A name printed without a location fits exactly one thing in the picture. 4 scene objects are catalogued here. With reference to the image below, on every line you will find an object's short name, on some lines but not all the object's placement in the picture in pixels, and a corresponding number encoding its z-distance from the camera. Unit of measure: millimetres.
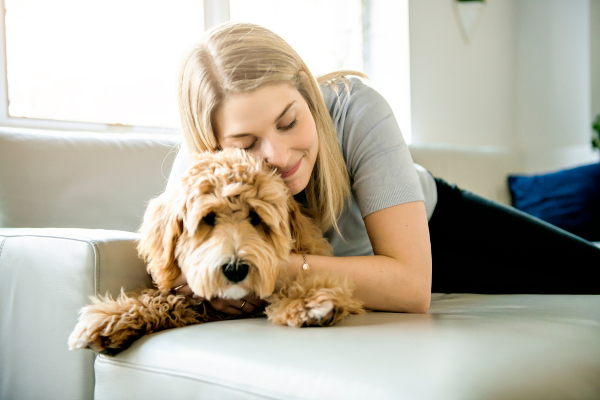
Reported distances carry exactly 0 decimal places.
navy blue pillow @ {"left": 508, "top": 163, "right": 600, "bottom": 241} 3758
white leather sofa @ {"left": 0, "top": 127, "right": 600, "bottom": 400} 945
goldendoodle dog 1270
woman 1512
